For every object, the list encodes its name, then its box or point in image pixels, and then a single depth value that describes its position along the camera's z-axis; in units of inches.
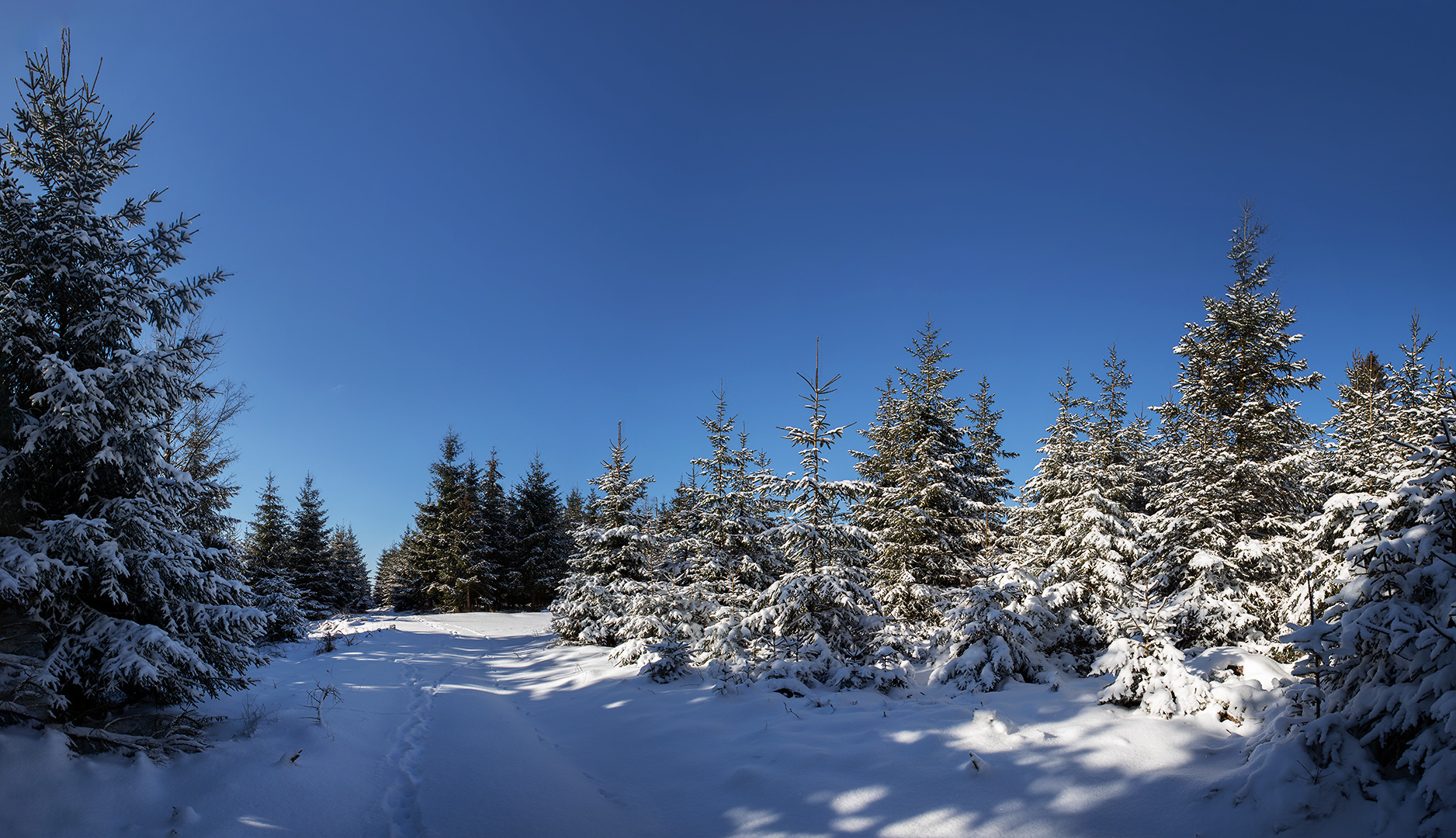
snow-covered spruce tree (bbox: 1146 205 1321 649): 439.2
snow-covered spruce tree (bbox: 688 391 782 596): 573.3
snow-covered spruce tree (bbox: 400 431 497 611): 1293.1
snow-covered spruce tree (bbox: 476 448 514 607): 1342.3
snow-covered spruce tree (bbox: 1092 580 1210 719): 271.0
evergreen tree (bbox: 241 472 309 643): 691.4
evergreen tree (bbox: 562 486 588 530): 2064.5
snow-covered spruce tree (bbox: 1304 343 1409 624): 245.9
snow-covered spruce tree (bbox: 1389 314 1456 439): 374.9
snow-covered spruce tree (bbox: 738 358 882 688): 411.5
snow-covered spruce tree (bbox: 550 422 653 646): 695.7
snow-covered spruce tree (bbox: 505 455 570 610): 1365.7
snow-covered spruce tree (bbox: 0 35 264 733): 235.3
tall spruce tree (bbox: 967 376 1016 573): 650.2
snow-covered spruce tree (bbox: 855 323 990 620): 613.0
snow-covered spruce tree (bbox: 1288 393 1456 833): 158.4
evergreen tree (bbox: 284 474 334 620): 1069.8
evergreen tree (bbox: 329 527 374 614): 1283.2
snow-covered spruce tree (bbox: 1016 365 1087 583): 621.0
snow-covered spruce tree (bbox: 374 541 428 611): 1451.8
